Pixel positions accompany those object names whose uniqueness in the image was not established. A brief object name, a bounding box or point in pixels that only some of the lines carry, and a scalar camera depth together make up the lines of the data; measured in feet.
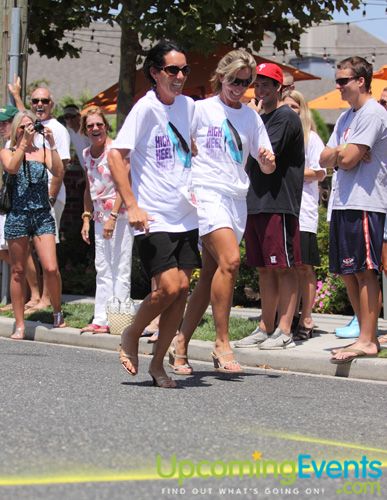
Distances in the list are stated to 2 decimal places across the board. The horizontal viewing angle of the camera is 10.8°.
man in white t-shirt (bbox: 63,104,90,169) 81.33
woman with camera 61.39
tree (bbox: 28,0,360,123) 84.07
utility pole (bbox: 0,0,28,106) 71.55
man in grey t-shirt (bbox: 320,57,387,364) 48.97
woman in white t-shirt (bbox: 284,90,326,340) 57.08
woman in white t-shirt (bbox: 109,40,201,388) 41.90
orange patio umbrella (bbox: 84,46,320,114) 94.60
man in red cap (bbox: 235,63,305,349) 52.77
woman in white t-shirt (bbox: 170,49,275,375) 45.05
